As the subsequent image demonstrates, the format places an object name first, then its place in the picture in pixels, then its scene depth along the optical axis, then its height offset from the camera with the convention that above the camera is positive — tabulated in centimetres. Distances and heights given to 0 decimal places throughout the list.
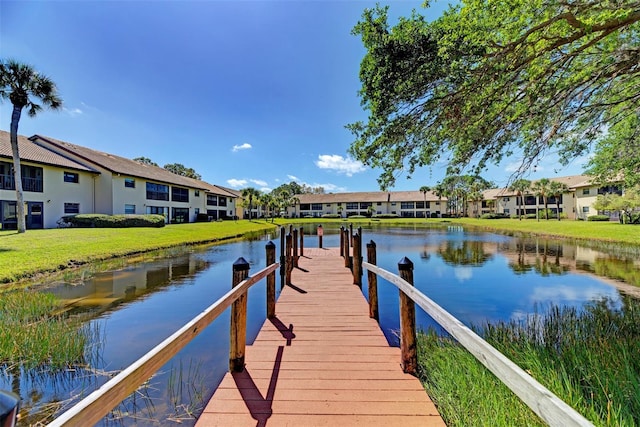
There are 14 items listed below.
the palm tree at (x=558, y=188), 4828 +357
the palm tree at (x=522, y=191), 5009 +377
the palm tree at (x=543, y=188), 4953 +383
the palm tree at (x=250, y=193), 5619 +435
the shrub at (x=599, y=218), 3925 -99
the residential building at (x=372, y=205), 7588 +259
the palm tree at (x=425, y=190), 7271 +555
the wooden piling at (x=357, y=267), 867 -146
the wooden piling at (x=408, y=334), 377 -149
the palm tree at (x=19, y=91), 1919 +840
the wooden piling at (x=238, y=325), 382 -139
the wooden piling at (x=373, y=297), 595 -158
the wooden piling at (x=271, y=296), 596 -155
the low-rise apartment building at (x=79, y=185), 2339 +329
